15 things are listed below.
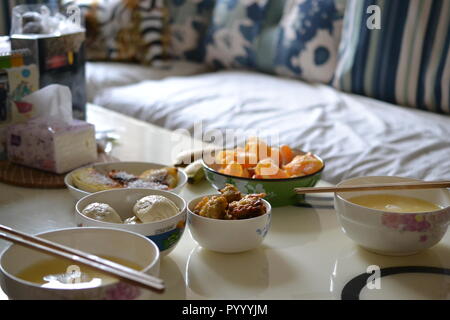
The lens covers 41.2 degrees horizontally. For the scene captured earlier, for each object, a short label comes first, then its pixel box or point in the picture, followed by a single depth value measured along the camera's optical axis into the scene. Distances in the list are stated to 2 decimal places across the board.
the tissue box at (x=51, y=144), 1.21
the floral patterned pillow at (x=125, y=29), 2.56
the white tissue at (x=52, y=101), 1.30
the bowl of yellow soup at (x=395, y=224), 0.85
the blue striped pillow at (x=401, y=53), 1.93
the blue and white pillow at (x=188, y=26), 2.70
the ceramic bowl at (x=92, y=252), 0.65
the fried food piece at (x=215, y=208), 0.88
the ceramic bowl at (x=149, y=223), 0.83
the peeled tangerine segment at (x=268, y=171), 1.08
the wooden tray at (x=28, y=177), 1.17
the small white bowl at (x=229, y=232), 0.86
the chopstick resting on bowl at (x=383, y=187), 0.92
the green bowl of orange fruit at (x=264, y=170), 1.06
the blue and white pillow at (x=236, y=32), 2.48
